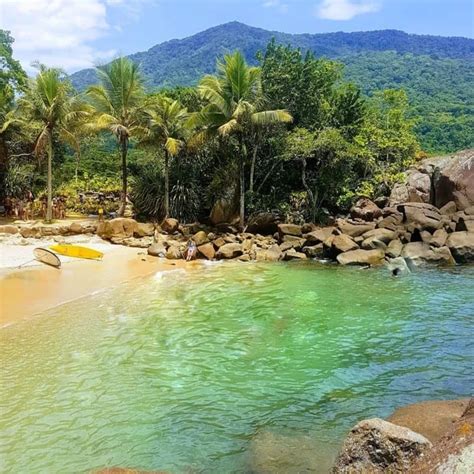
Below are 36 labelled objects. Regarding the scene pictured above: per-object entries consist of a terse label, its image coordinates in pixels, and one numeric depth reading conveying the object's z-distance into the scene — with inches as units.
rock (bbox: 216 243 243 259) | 840.3
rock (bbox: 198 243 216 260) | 841.5
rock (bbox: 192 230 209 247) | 879.1
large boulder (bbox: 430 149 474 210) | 909.8
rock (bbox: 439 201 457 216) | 895.7
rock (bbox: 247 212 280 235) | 992.9
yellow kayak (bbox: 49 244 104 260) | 775.7
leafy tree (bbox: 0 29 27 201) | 1086.1
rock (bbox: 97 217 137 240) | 935.3
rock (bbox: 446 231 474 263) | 762.8
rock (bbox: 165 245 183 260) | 830.5
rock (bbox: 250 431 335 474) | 227.9
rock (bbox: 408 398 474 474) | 119.6
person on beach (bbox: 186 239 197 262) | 826.2
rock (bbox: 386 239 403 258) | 789.2
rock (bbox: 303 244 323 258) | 848.1
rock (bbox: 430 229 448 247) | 791.0
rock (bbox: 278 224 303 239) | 914.1
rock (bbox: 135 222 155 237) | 952.9
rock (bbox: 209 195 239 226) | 1049.5
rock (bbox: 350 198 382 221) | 931.3
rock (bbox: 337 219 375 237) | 865.1
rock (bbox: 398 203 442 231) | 832.9
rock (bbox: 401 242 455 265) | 764.0
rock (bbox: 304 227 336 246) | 861.8
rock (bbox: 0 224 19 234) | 886.1
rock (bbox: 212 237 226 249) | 875.2
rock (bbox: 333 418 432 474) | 171.0
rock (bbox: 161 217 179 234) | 981.2
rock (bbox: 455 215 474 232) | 799.1
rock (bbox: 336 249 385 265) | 776.3
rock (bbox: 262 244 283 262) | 839.1
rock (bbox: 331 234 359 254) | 807.1
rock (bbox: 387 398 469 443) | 218.1
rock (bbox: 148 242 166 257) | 839.7
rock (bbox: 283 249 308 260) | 838.5
